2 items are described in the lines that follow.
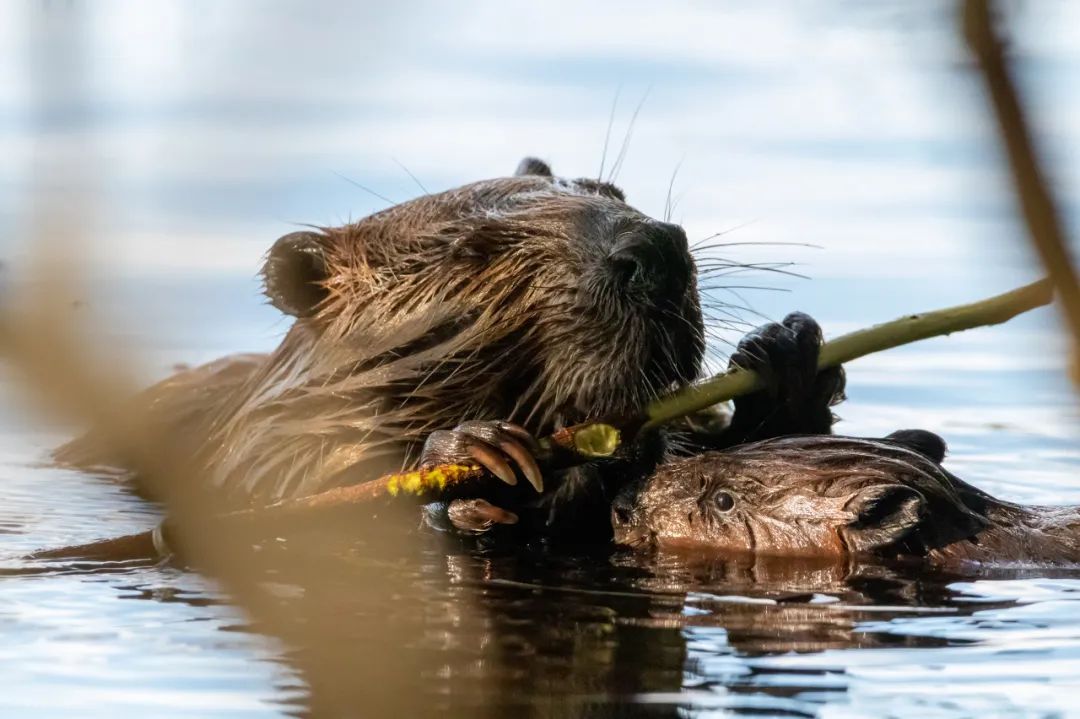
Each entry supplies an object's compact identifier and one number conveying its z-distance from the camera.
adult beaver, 8.87
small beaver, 8.50
